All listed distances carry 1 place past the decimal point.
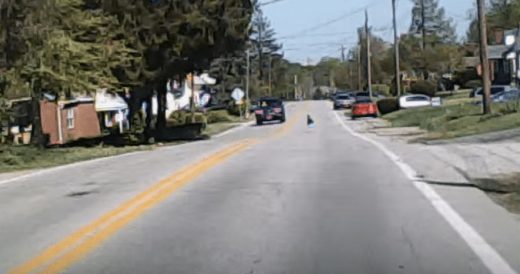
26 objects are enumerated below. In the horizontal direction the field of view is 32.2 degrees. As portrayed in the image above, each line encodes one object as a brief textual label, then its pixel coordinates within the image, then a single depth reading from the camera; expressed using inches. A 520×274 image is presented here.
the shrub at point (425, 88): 3708.2
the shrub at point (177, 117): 2789.1
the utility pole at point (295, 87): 7222.0
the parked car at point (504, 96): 2075.8
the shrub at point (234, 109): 3629.2
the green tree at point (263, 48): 6053.2
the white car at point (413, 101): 2679.6
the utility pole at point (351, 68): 6274.6
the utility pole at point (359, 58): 5103.3
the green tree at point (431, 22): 5027.1
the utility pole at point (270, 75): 6036.4
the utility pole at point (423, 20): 4977.6
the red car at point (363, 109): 2674.7
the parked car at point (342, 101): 3649.4
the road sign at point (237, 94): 3307.1
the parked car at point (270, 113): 2674.7
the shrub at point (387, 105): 2755.9
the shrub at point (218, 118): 3179.1
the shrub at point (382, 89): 4721.0
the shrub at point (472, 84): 3826.0
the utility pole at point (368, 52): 3543.3
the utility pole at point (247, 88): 3580.0
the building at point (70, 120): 2356.9
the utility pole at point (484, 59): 1581.0
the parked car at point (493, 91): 2593.5
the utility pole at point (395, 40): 2830.2
